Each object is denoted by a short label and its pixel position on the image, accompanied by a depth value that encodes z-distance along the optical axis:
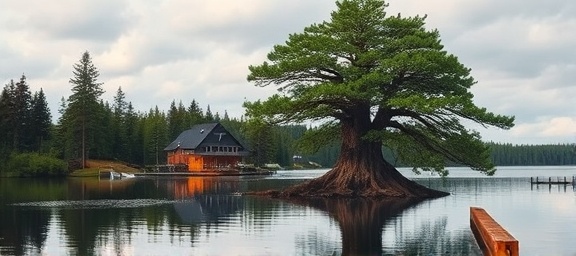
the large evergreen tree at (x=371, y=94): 44.12
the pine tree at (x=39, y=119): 111.94
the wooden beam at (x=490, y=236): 16.66
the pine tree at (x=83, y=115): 109.12
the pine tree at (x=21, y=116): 107.12
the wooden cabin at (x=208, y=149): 114.56
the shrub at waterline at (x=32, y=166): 99.03
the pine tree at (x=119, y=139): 125.19
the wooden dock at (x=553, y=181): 67.72
